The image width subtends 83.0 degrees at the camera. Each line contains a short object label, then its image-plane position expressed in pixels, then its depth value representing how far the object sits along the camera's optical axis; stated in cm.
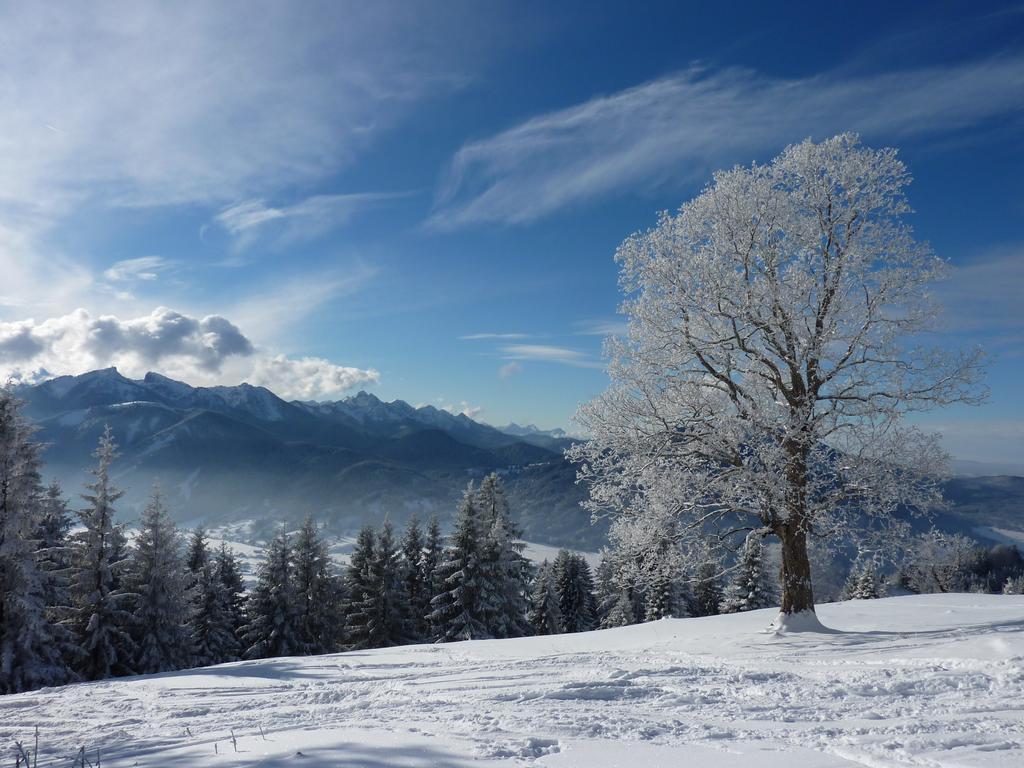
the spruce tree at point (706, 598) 5234
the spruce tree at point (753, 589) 4393
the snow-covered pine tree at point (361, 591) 3725
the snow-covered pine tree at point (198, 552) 3872
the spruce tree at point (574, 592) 5169
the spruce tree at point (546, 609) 4522
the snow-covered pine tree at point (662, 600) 4666
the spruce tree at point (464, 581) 3356
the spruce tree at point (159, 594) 2767
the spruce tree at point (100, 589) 2548
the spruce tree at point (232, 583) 3872
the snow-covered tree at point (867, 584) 5224
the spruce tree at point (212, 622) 3512
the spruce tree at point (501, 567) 3403
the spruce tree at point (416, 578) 3928
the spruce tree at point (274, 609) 3419
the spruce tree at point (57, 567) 2338
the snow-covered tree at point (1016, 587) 6572
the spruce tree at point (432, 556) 3959
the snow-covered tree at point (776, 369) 1141
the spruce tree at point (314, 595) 3531
